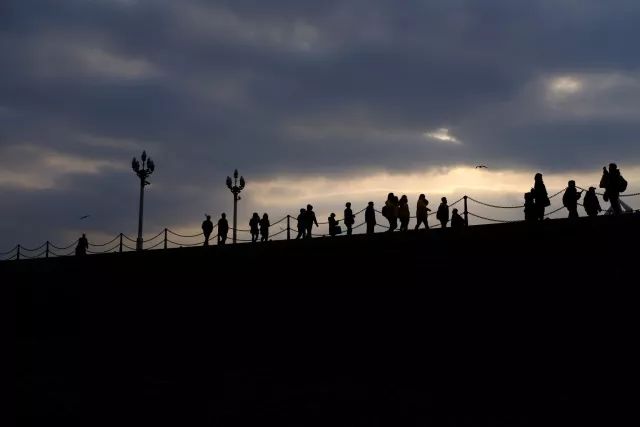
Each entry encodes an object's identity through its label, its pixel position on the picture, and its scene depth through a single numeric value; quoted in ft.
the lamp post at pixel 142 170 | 112.37
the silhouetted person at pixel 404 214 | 76.28
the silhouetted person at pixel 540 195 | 64.03
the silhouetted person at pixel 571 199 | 62.75
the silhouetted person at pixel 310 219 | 84.58
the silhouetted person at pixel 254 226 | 91.20
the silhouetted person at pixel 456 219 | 71.57
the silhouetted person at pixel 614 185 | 60.34
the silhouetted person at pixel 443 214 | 72.74
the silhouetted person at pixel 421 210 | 75.10
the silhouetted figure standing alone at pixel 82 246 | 111.14
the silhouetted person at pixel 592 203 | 63.87
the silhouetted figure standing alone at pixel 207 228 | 96.12
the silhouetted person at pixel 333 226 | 82.00
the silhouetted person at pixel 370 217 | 79.74
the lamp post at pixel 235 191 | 118.42
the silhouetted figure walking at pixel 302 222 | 84.89
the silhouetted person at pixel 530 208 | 65.53
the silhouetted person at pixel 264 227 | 90.68
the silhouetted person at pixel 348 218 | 81.05
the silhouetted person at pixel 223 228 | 92.48
